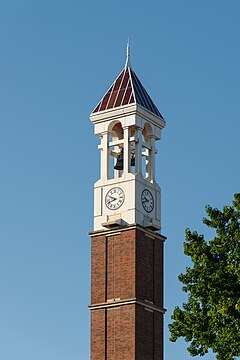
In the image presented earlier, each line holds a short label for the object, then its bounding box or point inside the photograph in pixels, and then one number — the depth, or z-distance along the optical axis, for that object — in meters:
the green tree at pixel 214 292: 47.53
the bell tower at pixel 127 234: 66.06
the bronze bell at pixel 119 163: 70.25
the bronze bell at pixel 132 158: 70.81
